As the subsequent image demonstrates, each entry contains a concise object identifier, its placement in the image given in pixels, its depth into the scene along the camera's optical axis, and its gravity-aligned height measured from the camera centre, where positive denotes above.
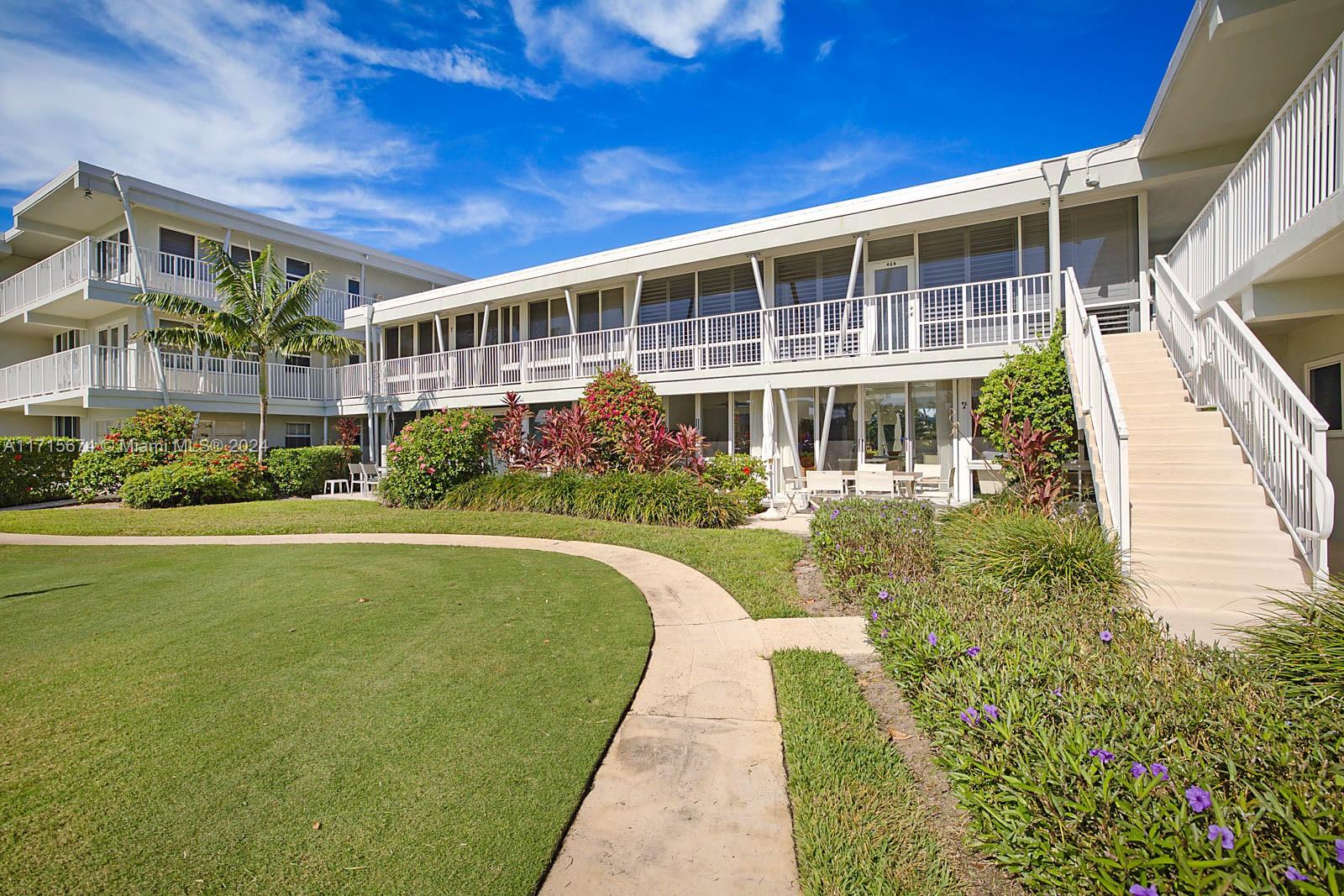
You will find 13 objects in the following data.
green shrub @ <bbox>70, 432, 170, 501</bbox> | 16.50 -0.25
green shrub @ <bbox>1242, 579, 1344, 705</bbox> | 3.21 -1.15
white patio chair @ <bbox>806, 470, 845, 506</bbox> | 12.23 -0.70
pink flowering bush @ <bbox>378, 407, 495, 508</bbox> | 14.27 -0.09
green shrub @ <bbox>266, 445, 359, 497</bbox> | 18.52 -0.40
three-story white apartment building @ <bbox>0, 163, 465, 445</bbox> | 18.44 +4.95
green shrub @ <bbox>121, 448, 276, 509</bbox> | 15.23 -0.64
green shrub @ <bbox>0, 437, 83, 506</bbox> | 16.05 -0.27
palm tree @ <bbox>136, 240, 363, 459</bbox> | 17.98 +4.07
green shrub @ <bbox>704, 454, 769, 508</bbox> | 13.09 -0.55
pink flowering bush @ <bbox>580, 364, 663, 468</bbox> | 13.65 +0.95
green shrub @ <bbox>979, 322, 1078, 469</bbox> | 9.11 +0.75
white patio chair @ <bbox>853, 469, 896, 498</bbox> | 11.78 -0.66
